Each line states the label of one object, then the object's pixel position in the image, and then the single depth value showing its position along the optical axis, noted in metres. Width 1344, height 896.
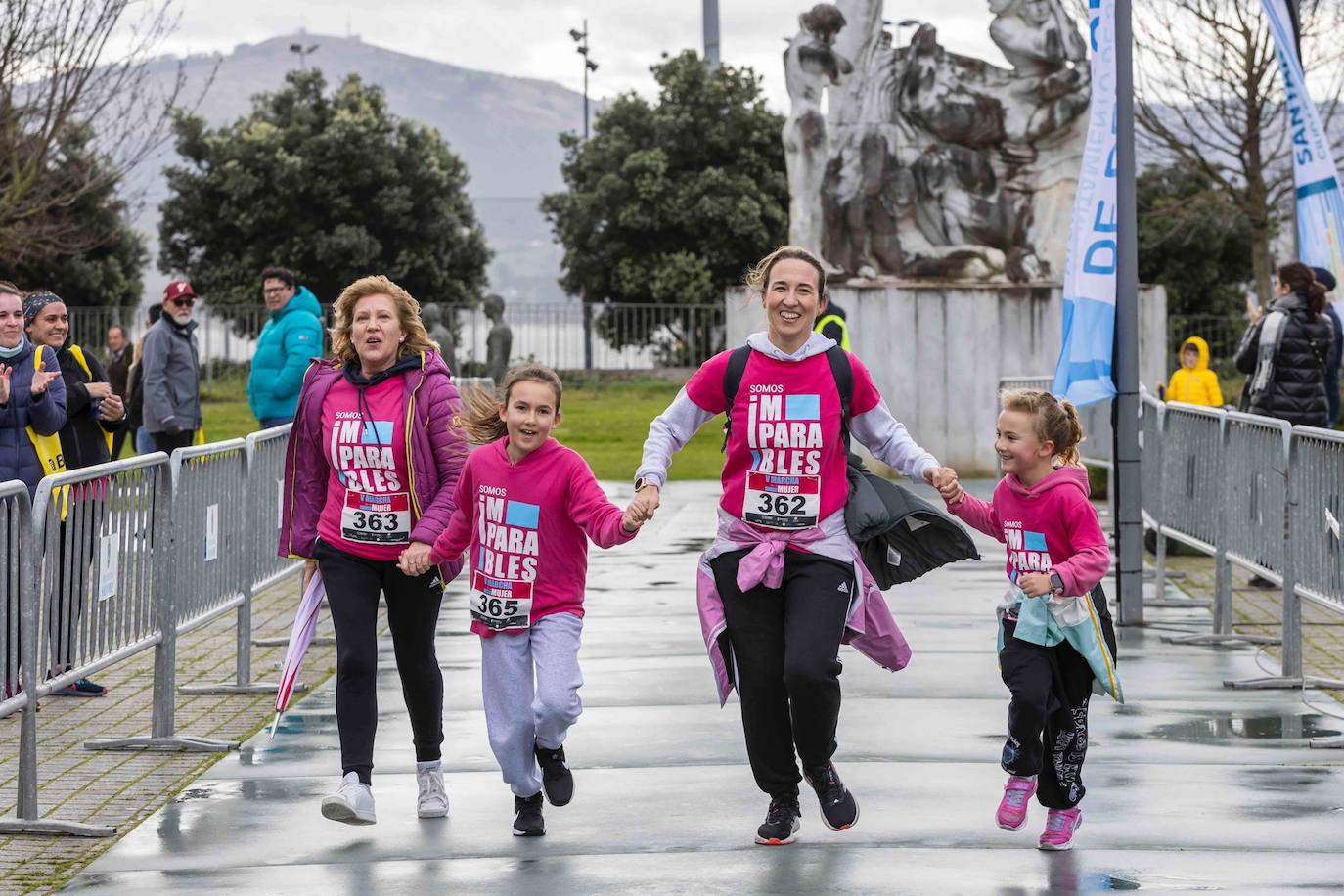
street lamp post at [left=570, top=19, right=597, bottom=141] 59.28
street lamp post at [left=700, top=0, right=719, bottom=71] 44.34
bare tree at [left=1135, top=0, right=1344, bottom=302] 33.09
